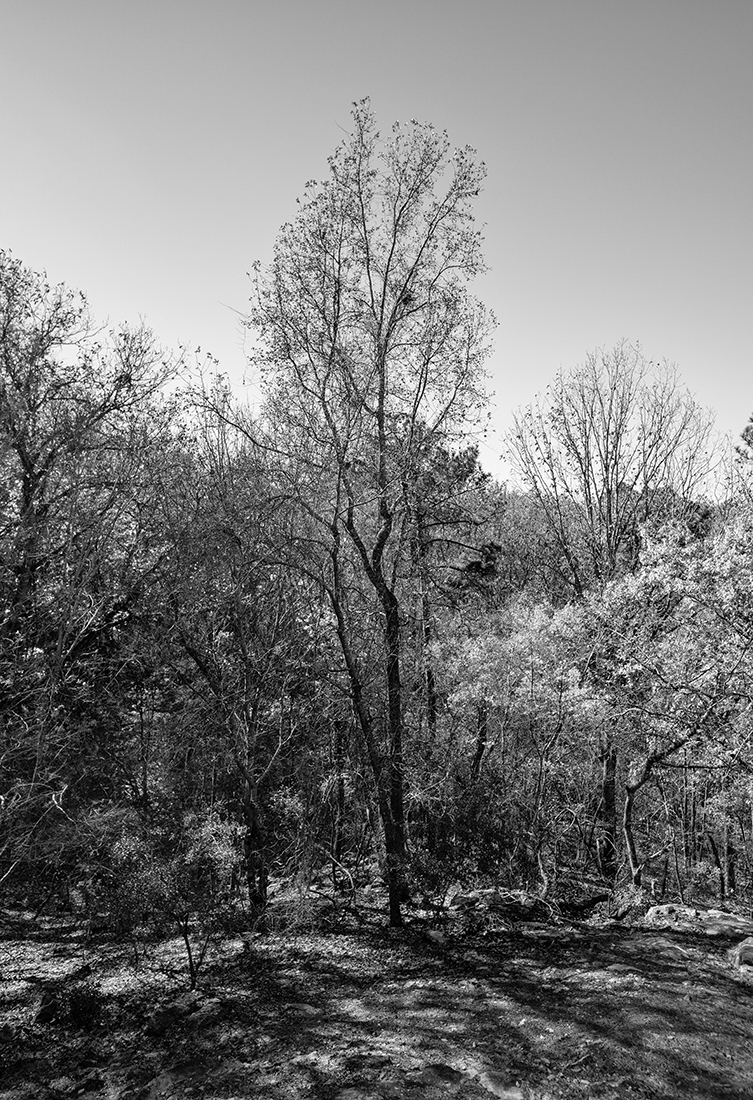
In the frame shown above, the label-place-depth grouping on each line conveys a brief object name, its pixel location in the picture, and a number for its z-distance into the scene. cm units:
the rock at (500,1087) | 549
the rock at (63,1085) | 692
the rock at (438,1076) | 584
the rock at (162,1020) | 783
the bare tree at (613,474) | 1677
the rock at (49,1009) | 860
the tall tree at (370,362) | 1130
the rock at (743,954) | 774
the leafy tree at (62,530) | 1012
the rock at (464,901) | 1070
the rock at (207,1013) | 790
